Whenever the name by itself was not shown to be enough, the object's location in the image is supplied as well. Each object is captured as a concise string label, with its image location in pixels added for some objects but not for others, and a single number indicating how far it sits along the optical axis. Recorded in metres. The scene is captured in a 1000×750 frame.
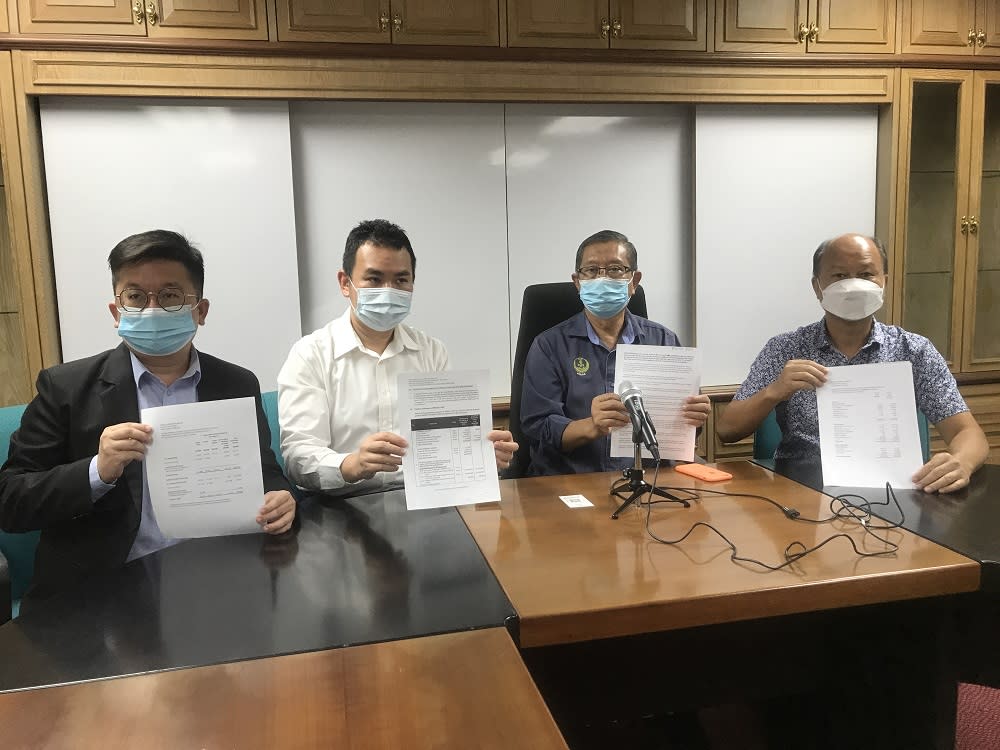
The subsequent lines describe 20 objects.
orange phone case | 1.60
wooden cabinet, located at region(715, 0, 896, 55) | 2.77
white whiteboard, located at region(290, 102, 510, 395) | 2.72
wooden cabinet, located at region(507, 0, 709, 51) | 2.61
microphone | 1.40
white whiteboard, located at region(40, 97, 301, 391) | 2.45
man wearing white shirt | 1.73
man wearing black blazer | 1.27
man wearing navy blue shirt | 1.91
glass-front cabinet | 2.98
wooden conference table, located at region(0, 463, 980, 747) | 0.90
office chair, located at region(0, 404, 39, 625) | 1.54
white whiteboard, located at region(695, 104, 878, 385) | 2.94
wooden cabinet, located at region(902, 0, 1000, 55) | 2.89
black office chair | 2.10
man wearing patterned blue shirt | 1.76
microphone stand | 1.43
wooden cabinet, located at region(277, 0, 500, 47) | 2.46
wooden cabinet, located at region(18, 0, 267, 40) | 2.31
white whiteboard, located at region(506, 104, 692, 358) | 2.87
